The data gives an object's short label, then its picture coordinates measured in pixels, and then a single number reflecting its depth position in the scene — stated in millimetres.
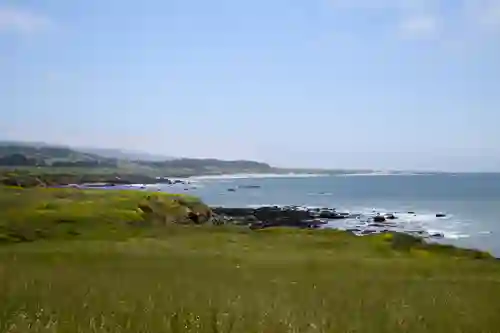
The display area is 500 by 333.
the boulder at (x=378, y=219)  93438
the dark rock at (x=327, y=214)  98188
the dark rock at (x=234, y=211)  99938
